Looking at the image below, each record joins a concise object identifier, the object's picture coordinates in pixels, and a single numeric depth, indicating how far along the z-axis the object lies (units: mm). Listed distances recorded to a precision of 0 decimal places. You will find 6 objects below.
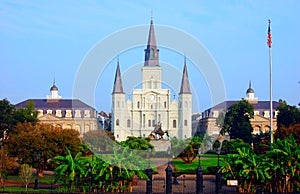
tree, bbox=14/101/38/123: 62719
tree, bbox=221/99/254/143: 68562
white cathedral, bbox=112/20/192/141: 80062
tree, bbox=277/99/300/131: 61844
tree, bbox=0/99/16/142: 58253
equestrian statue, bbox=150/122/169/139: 60344
